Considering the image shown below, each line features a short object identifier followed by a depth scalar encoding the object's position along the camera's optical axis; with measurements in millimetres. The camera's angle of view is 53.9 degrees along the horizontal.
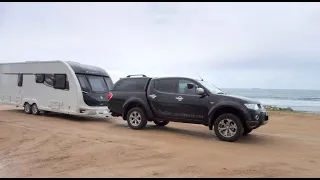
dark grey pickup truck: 8773
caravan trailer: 13445
